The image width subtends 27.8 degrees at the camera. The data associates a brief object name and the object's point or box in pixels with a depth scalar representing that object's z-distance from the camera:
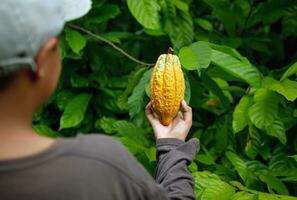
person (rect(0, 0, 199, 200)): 0.97
